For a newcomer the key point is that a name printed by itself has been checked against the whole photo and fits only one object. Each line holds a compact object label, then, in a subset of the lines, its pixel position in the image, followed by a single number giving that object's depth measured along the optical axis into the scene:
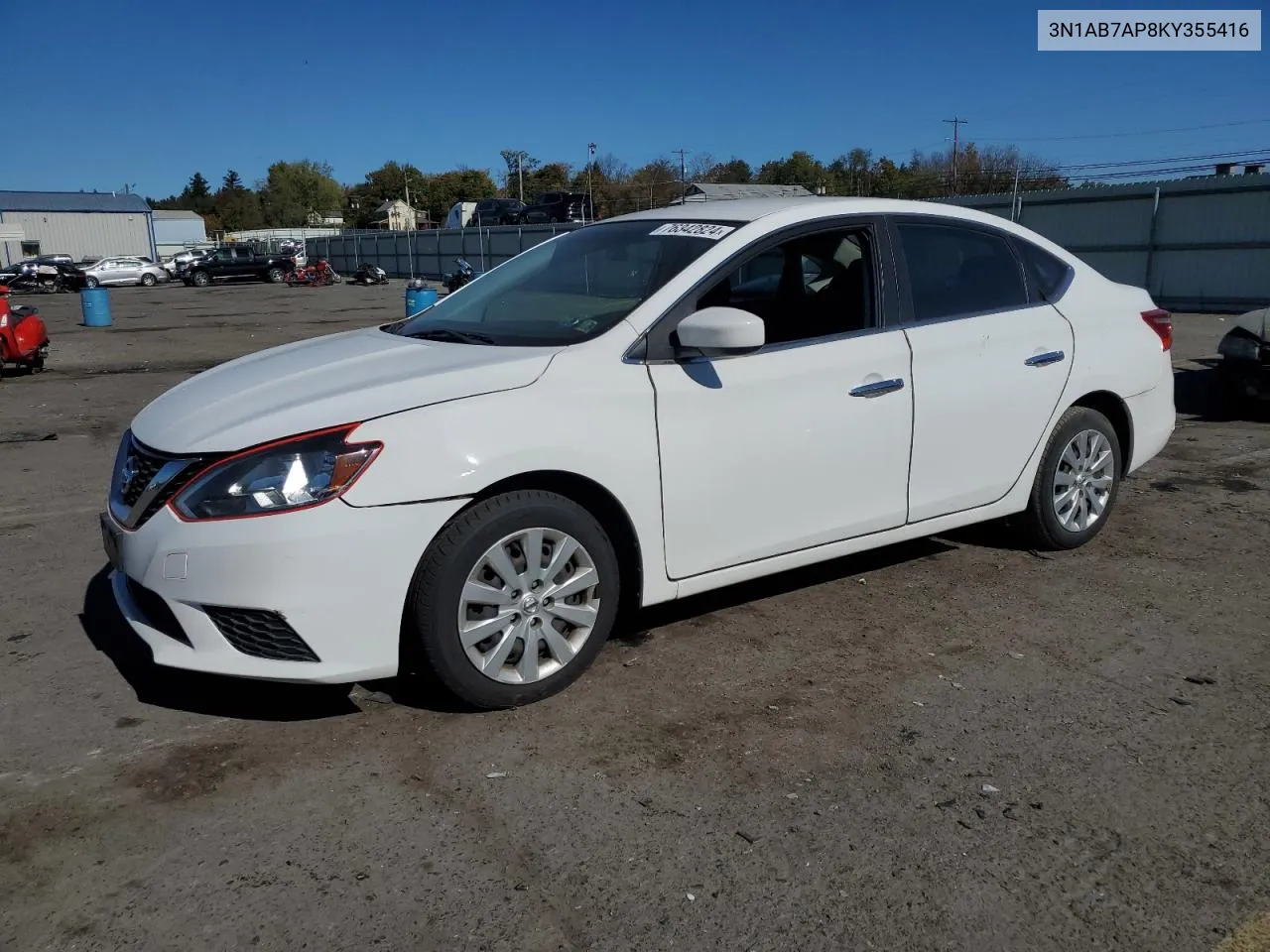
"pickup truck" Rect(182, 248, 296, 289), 45.03
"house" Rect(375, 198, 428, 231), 102.01
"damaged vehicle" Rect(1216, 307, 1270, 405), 8.41
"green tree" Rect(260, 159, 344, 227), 120.12
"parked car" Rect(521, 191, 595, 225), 42.03
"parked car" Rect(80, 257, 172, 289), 45.19
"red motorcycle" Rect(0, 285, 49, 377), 12.97
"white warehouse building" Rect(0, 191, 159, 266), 72.44
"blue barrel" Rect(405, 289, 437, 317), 19.66
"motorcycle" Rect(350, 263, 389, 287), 42.34
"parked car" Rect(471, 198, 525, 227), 46.45
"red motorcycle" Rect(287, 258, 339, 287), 43.47
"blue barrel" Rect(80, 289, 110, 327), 23.64
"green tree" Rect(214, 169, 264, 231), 121.62
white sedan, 3.18
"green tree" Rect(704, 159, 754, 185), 84.38
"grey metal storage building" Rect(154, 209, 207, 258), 98.94
